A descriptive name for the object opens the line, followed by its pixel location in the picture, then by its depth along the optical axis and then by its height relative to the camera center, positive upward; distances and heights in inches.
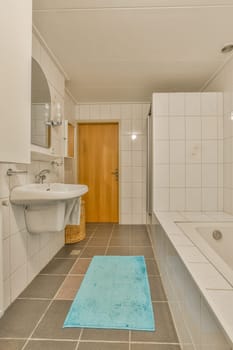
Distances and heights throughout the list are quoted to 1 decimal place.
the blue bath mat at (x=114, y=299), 55.0 -37.5
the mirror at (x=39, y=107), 78.5 +25.6
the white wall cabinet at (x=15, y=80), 41.3 +19.5
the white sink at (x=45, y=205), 61.5 -10.6
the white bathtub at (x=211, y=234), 65.0 -19.9
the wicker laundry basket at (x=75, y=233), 113.7 -31.8
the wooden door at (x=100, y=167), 160.2 +4.5
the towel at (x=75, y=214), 87.2 -16.5
